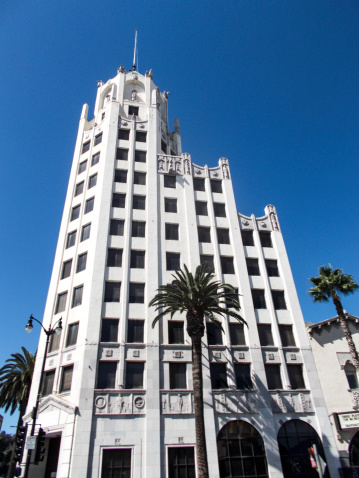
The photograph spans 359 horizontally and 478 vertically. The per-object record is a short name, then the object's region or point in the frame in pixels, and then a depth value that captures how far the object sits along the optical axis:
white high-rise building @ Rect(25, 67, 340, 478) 26.84
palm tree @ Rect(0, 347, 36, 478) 42.88
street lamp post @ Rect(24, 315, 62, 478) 19.25
